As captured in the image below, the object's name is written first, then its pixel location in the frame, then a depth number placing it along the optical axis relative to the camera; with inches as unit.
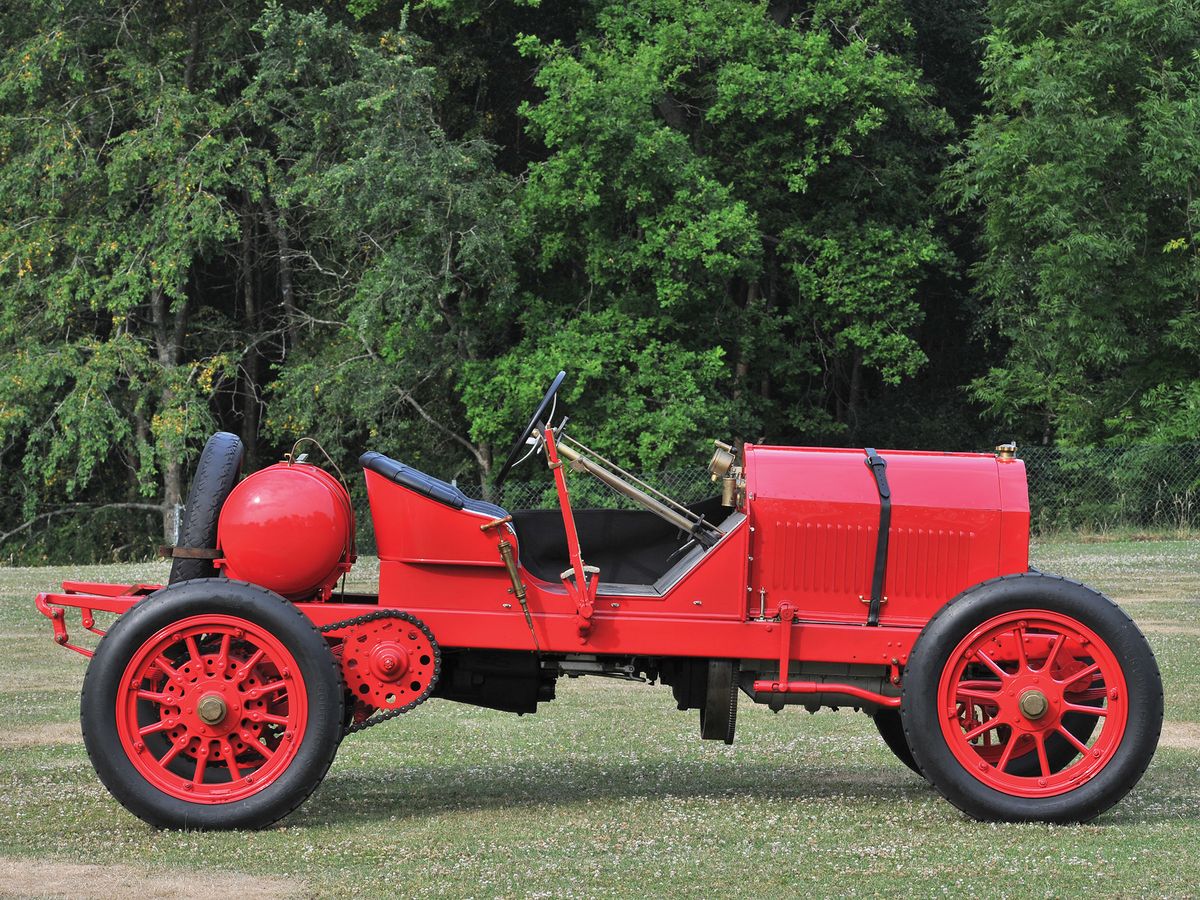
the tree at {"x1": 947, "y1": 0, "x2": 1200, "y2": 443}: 1240.2
